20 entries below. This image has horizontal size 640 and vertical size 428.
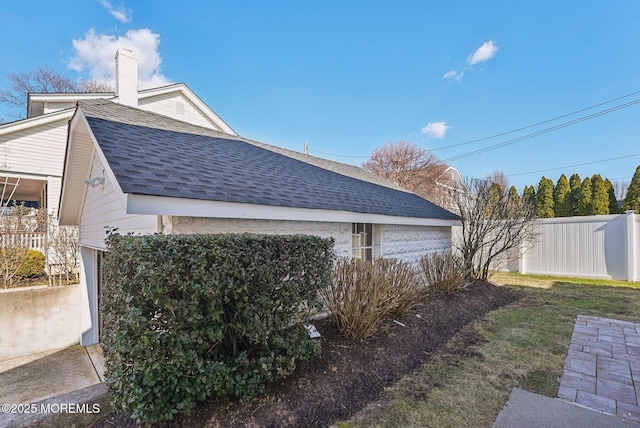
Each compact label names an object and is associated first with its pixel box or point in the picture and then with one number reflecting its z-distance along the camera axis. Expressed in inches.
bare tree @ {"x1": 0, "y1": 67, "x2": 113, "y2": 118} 759.1
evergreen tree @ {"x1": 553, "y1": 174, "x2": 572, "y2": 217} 605.6
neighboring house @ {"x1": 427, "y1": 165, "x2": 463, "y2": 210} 938.4
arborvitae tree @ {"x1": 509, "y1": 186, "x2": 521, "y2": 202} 366.3
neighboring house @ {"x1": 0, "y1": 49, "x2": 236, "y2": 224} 384.5
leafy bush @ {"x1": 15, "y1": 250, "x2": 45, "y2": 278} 328.8
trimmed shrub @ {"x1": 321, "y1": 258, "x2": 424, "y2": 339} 175.6
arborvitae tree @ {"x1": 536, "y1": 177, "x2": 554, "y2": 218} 634.2
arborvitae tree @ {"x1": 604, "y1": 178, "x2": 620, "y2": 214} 546.6
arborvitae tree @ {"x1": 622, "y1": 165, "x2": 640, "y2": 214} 478.3
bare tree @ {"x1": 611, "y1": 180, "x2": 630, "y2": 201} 1015.0
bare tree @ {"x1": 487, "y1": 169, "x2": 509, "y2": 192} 1043.7
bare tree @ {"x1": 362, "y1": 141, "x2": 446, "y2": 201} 975.0
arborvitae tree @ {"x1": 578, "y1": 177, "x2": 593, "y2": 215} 553.9
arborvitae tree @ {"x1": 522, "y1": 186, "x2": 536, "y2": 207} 677.3
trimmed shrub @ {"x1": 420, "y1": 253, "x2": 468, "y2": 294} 291.6
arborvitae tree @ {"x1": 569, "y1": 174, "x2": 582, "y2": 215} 587.5
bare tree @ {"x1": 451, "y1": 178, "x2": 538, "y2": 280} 360.5
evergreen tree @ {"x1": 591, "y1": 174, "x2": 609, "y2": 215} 538.6
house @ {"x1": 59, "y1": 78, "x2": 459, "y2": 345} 151.3
